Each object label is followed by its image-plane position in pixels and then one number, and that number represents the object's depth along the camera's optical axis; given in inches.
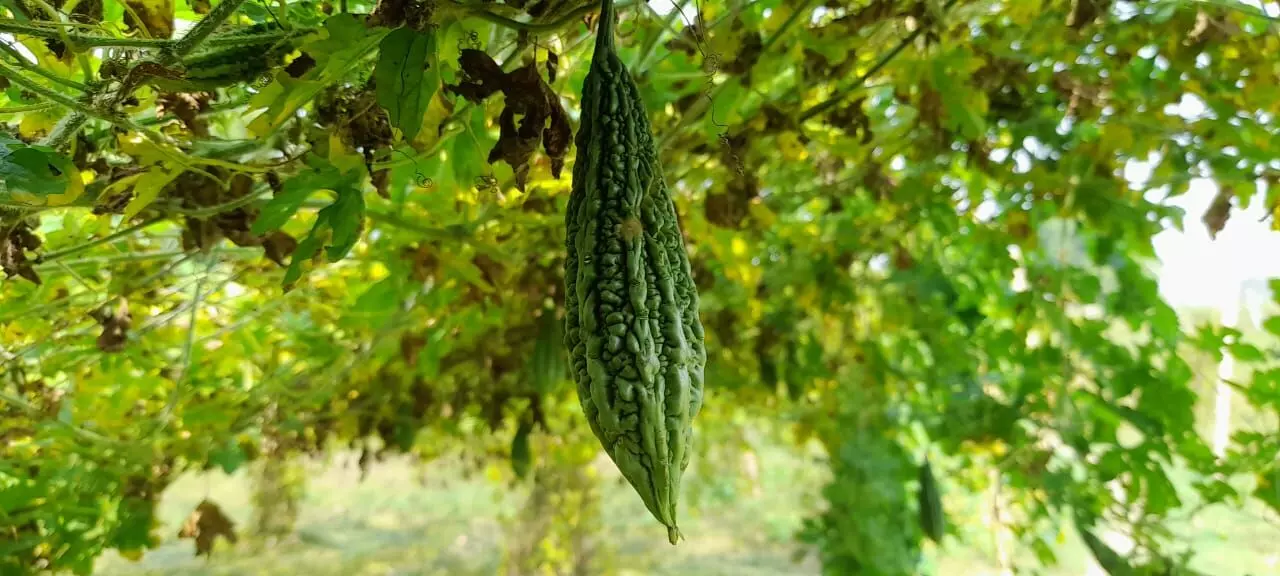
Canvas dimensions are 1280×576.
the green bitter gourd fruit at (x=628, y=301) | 15.4
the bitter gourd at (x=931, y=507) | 60.7
